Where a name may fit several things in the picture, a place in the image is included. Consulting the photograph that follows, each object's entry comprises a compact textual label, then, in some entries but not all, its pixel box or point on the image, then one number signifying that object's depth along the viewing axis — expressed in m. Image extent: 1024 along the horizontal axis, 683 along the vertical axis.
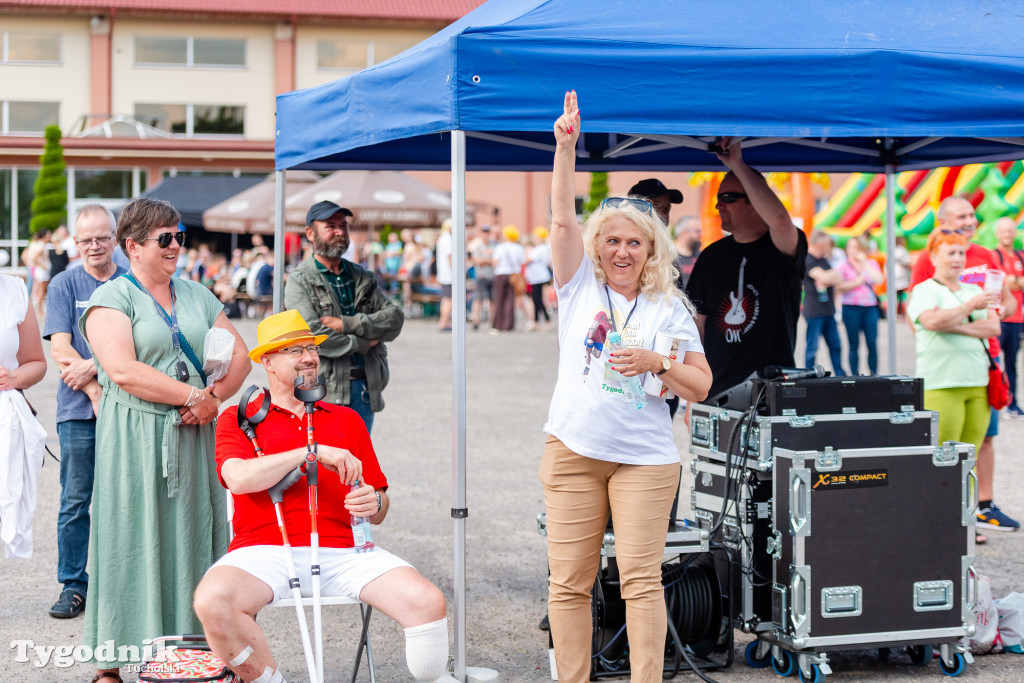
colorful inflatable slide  19.16
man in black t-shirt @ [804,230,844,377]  11.80
